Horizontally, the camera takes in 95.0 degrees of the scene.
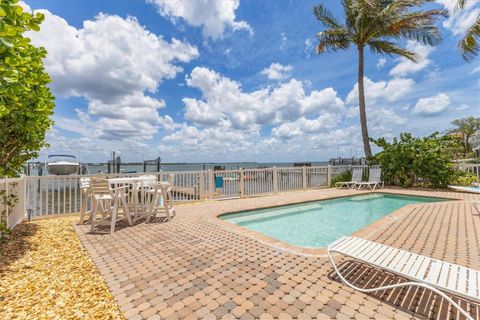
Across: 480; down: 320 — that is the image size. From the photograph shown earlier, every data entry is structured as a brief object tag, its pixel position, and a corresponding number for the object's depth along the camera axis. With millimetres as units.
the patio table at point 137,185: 4435
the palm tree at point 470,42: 8666
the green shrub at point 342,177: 10875
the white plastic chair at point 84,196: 4406
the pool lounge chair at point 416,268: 1672
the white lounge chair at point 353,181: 10062
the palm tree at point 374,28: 10047
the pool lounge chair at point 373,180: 9797
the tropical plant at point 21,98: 1505
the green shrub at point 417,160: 9133
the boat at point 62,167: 8609
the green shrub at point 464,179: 9266
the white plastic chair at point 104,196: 3979
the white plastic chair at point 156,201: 4671
